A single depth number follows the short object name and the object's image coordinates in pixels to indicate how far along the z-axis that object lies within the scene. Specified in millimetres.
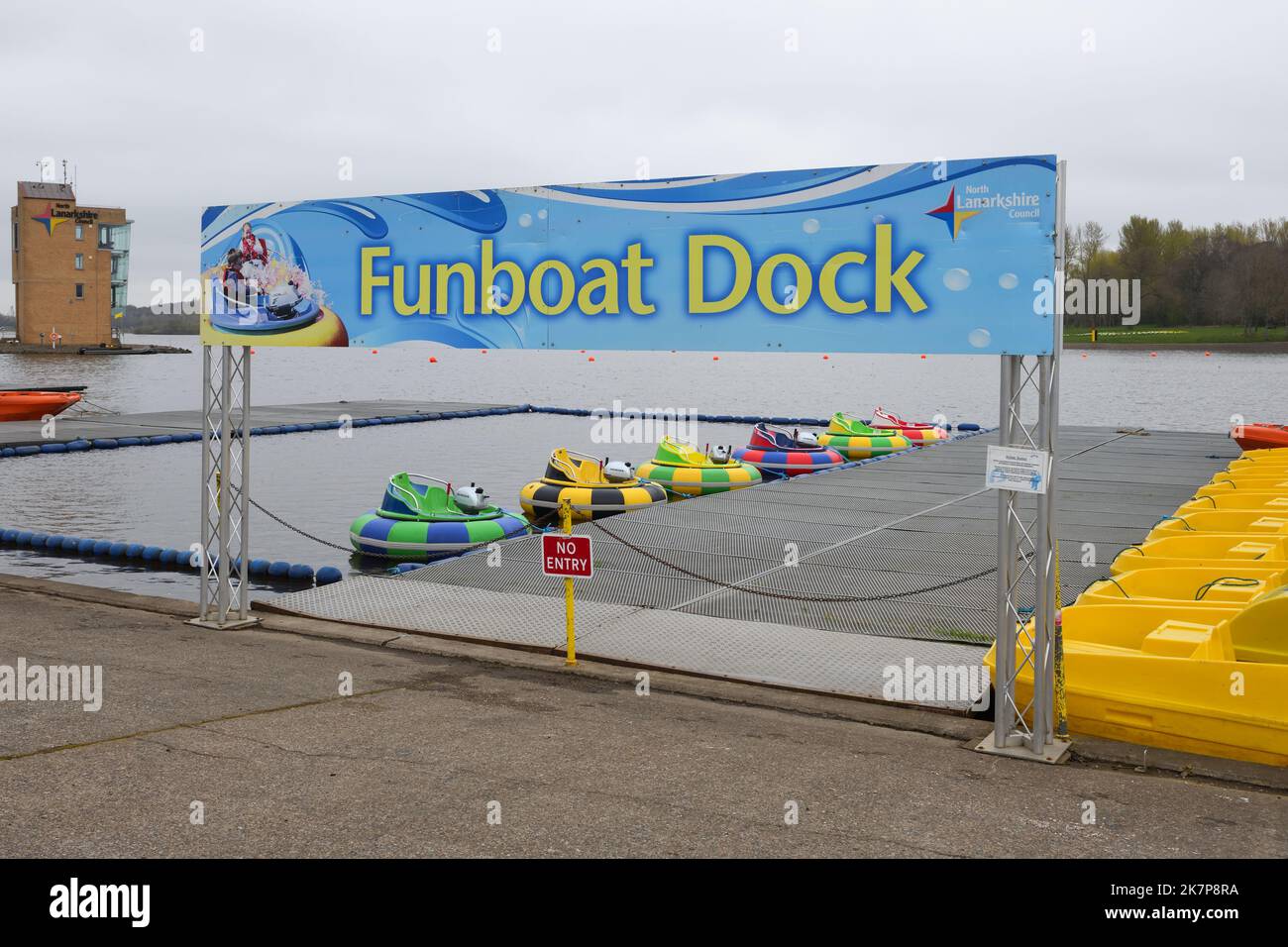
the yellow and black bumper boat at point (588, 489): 23000
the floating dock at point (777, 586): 11023
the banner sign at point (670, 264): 8398
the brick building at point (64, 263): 125125
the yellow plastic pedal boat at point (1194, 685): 7820
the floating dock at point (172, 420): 39469
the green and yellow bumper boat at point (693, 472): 27172
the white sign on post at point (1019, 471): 7902
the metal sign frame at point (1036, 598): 7957
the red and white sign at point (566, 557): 10445
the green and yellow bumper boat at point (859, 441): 35094
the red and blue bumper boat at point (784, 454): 31250
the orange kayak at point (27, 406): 44469
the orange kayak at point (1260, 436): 30969
